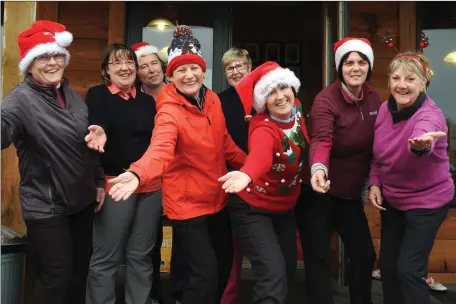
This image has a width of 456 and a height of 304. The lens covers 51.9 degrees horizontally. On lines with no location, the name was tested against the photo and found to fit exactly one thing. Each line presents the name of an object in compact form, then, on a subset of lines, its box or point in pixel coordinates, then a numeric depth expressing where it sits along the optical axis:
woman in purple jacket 2.62
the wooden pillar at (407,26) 4.75
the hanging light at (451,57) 4.89
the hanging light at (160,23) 4.95
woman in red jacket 2.74
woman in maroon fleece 2.98
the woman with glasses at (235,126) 3.31
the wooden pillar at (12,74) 3.59
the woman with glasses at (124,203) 2.95
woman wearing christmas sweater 2.66
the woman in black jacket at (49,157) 2.66
